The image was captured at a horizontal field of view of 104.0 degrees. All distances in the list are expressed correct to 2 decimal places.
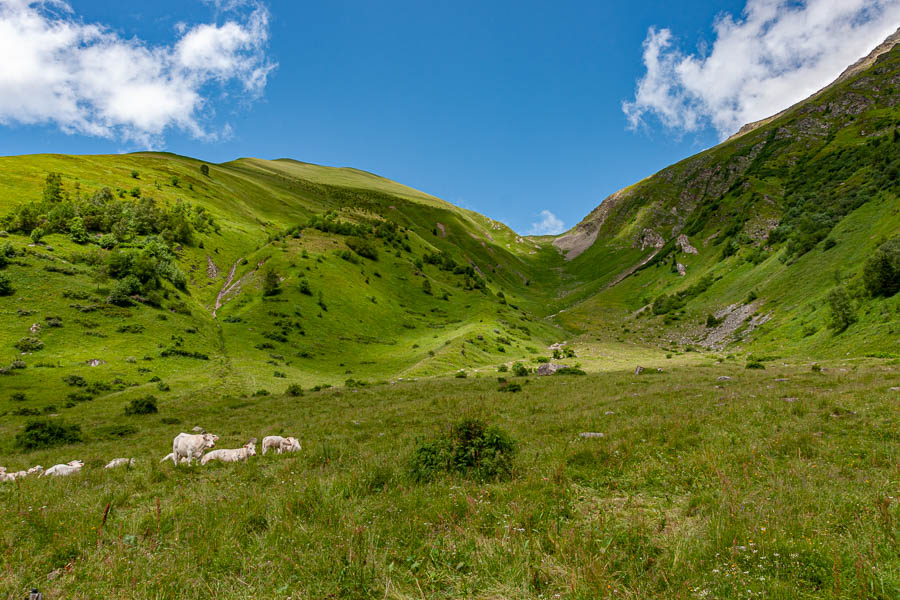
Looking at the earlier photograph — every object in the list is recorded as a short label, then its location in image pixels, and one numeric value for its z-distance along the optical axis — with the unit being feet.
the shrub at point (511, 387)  90.84
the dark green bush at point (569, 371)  119.32
